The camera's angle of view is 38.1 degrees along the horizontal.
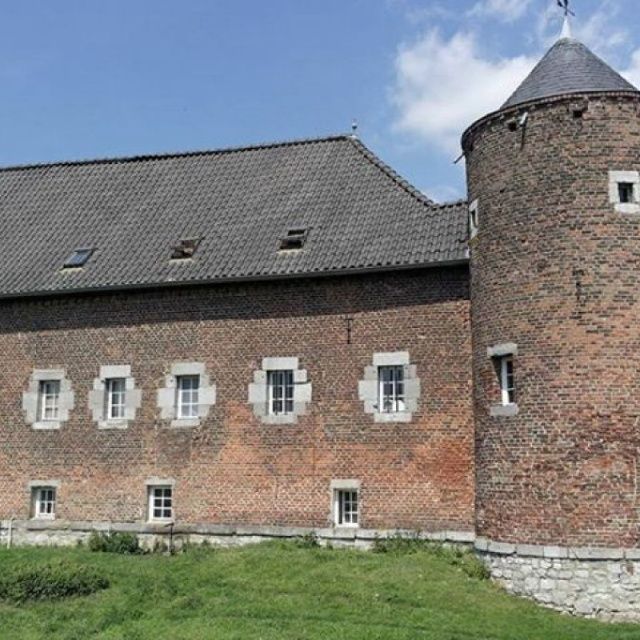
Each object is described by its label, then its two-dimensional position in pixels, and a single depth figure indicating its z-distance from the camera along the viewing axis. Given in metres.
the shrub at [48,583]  16.09
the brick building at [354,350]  16.45
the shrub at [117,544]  20.16
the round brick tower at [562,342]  15.94
